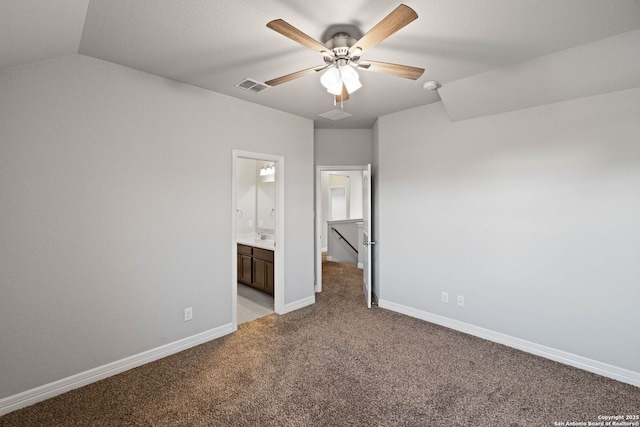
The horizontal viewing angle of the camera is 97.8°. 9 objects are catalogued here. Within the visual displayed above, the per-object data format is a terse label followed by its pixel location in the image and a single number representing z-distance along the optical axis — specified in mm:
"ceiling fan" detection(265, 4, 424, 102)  1673
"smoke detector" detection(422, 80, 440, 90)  2783
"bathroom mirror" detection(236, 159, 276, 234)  5352
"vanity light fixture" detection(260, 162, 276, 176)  5267
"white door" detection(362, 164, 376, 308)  3916
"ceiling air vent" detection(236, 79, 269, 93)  2771
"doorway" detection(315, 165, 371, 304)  7512
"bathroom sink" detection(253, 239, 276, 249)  4202
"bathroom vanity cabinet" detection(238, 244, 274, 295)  4215
